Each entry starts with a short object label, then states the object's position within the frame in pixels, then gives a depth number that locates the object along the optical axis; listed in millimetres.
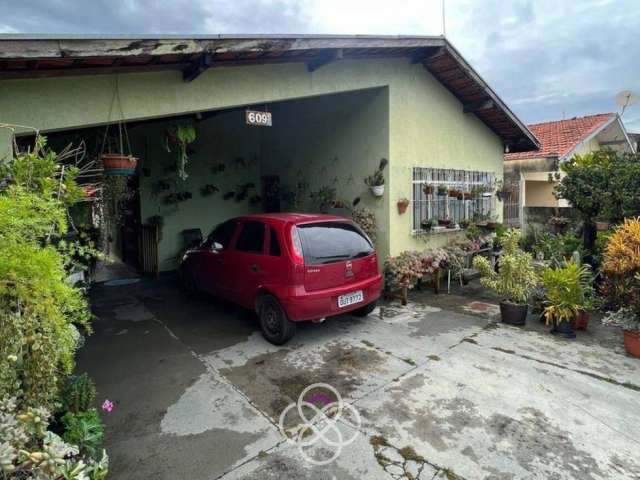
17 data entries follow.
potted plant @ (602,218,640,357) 4645
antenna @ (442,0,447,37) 6951
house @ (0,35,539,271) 3850
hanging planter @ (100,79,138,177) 4527
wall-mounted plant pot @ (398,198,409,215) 7316
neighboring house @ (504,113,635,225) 12742
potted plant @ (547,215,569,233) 9203
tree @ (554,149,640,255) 6629
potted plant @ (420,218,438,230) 7926
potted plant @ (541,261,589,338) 5227
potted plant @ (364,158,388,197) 7070
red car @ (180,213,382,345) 4633
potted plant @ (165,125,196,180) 5523
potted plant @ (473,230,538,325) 5629
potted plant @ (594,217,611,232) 6965
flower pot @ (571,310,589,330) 5371
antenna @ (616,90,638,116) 11137
